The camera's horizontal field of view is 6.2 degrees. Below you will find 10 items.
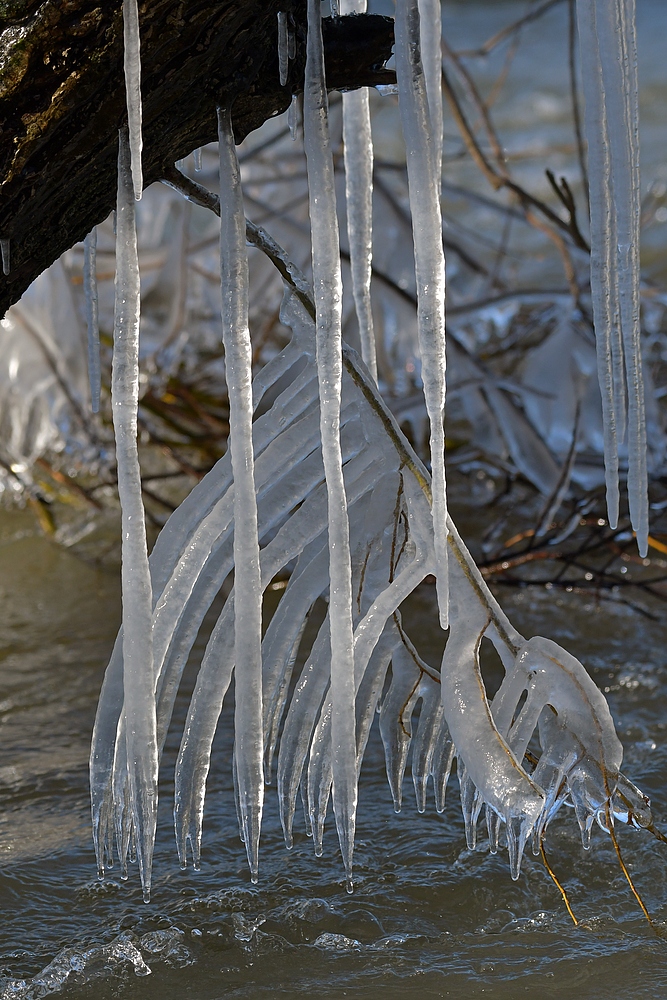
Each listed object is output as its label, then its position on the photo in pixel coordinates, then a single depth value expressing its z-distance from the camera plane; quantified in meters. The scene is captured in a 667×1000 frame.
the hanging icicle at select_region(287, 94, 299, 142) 6.43
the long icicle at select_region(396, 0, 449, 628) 6.15
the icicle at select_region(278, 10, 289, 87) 6.22
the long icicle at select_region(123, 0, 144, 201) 6.11
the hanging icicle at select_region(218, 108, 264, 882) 6.19
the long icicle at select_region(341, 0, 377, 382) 6.42
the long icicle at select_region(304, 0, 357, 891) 6.16
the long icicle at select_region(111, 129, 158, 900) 6.19
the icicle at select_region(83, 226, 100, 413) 6.49
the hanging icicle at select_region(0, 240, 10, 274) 6.29
